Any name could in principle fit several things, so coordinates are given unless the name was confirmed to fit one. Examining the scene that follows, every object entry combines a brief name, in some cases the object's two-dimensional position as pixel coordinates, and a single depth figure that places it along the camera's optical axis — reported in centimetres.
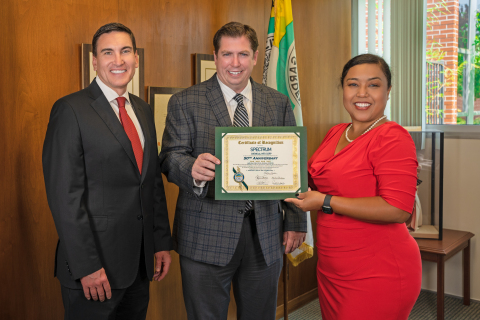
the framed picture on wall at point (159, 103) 255
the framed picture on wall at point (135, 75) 222
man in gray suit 179
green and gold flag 297
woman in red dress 157
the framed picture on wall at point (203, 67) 272
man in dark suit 155
